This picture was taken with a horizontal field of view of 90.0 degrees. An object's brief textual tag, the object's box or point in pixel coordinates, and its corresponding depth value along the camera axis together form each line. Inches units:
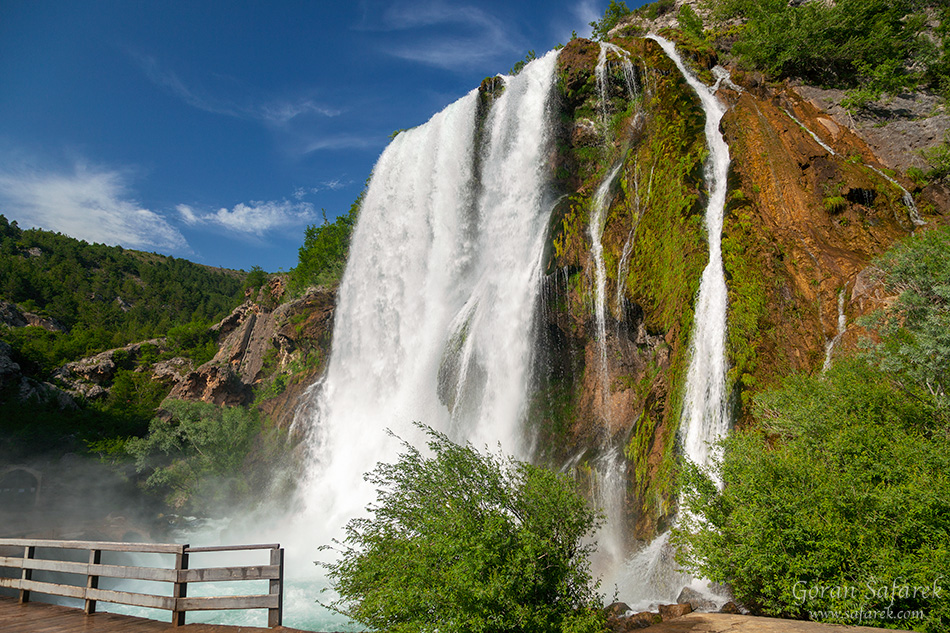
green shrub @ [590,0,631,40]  1513.3
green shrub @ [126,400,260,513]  1236.5
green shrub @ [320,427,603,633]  239.1
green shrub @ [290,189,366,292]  1607.8
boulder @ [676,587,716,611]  347.3
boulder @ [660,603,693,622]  336.8
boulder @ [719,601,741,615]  300.4
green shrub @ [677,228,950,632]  236.5
